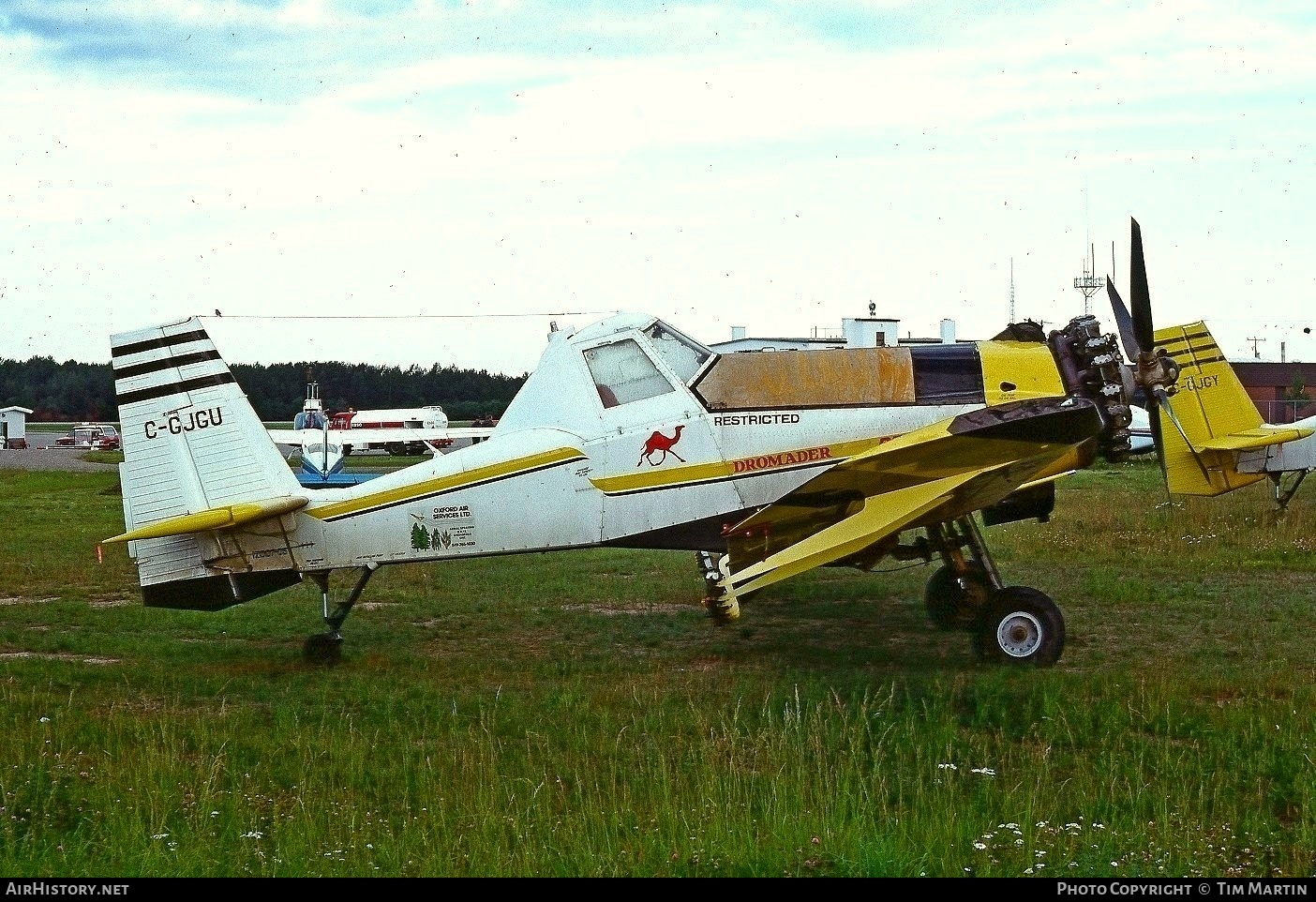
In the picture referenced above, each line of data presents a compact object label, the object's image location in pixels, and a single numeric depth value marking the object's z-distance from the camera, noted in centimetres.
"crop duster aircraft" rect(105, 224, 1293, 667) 1051
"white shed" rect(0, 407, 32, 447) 8949
